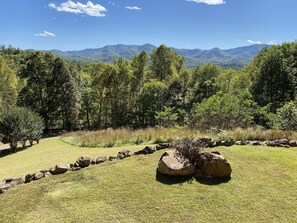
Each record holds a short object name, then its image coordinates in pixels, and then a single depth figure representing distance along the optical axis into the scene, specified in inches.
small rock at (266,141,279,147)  328.8
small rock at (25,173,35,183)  258.5
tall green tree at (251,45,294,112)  1061.1
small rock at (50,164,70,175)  271.8
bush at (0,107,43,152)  620.1
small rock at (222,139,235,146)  324.6
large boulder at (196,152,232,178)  241.9
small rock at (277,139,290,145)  333.1
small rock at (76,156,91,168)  284.0
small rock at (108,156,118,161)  297.7
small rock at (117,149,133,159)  299.2
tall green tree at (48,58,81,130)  1185.2
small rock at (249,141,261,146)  331.8
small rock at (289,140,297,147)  328.9
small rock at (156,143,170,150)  320.3
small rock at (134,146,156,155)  306.3
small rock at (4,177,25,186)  254.5
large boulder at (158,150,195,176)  244.1
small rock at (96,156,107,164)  293.2
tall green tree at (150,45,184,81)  1734.7
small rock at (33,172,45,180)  261.8
